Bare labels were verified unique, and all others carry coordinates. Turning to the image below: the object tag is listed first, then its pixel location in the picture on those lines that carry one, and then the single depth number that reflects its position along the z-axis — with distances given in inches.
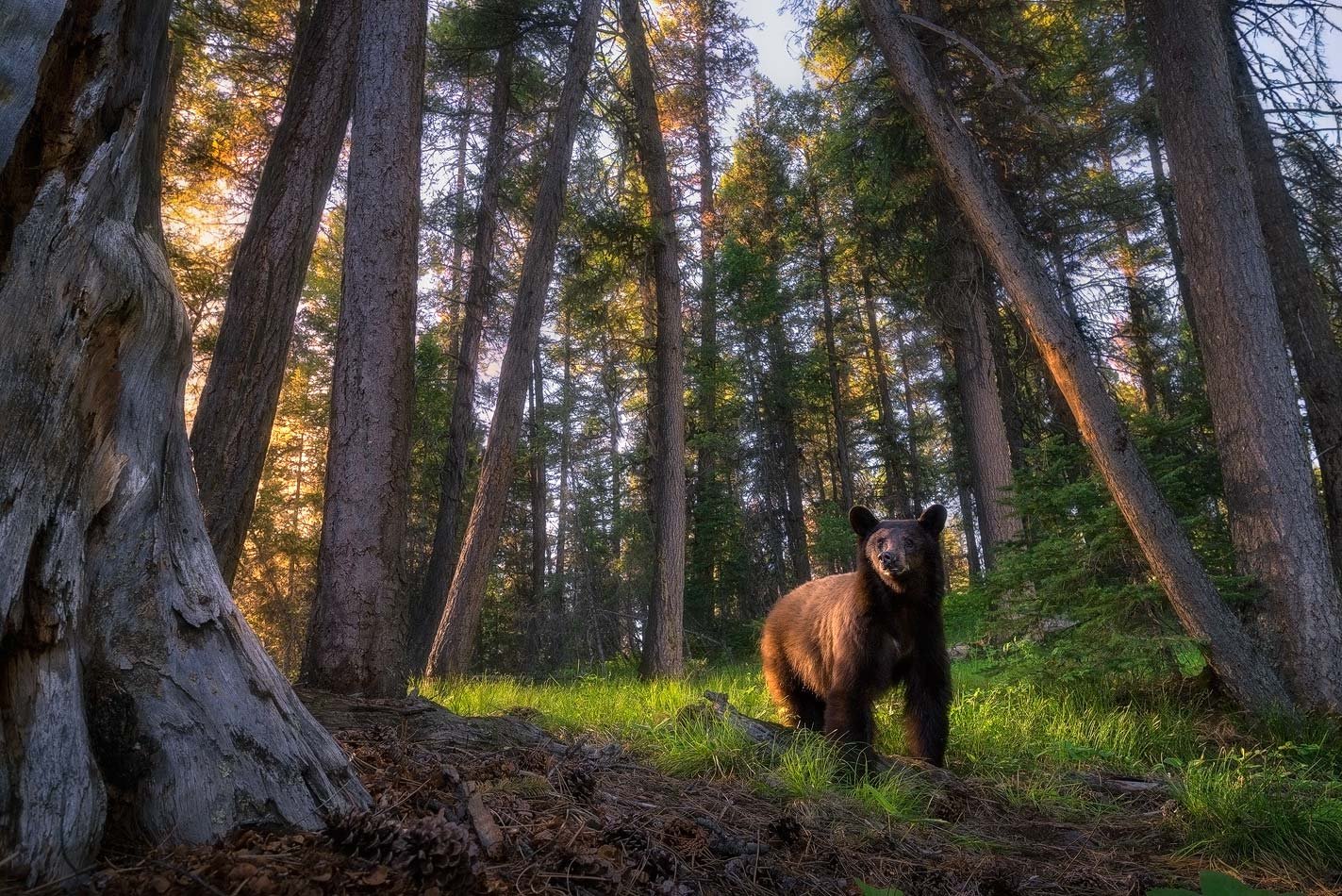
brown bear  224.4
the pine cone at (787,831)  137.6
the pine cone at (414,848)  81.6
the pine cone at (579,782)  135.9
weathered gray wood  74.7
